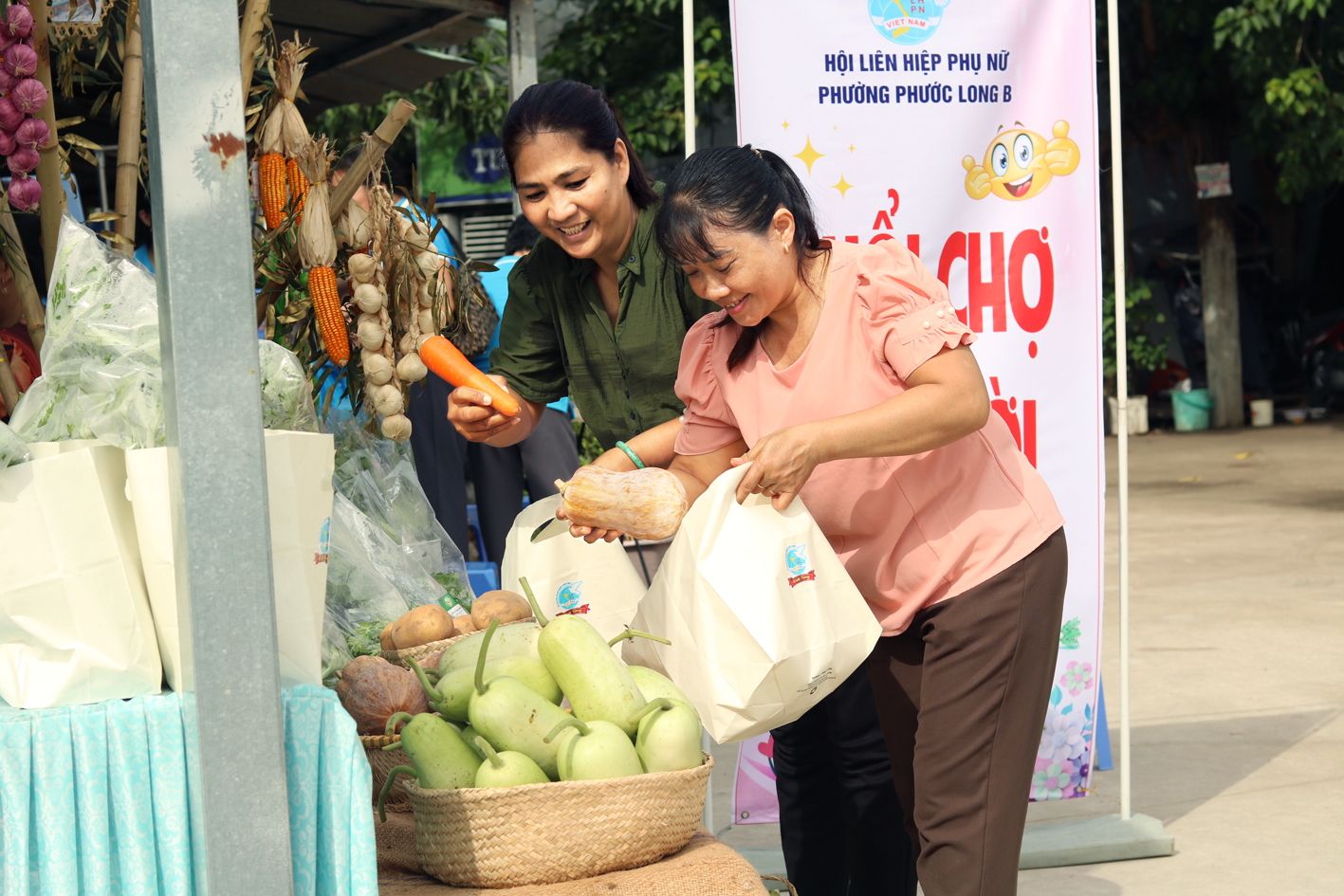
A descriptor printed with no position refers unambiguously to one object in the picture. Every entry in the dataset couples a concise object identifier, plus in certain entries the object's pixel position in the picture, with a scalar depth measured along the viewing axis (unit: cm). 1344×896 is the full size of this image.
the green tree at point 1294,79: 1092
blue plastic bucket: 1373
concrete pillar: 1323
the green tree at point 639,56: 1115
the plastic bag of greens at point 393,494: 280
